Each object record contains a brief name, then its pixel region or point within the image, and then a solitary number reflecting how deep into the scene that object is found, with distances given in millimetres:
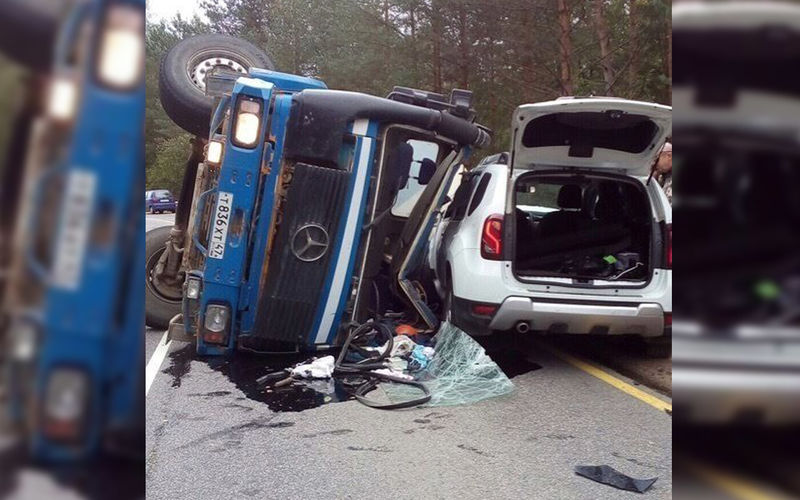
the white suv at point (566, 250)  3965
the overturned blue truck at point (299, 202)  4043
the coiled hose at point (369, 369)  3780
